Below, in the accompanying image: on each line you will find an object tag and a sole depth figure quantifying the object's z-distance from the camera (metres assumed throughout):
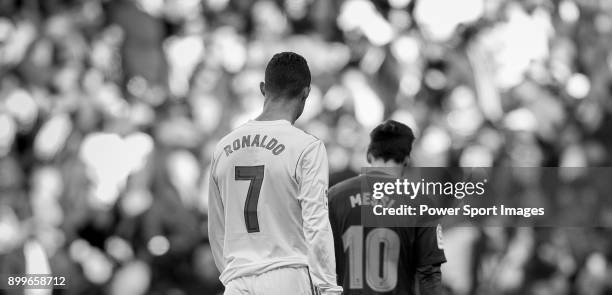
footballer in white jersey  16.20
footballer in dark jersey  17.10
